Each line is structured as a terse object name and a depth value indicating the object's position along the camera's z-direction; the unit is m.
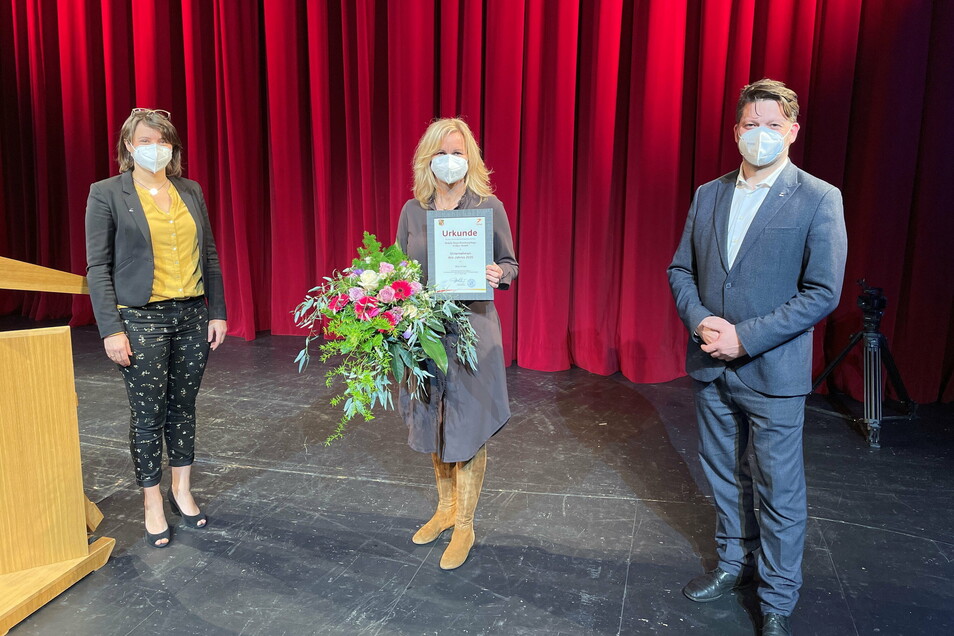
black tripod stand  3.27
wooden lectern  1.96
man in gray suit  1.70
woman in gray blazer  2.19
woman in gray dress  2.10
